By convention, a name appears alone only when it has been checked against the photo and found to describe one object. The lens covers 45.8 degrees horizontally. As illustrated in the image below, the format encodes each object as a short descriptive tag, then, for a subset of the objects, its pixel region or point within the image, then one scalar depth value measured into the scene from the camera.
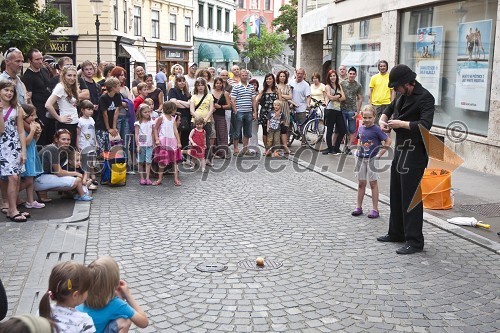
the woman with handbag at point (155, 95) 11.88
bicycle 14.38
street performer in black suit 6.19
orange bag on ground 8.08
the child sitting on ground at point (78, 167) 8.77
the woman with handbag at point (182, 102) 12.07
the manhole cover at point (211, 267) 5.65
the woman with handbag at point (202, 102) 12.08
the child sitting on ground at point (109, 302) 3.17
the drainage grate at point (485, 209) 8.02
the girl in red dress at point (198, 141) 11.55
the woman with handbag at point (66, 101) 9.12
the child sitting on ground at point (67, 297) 2.91
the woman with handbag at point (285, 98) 13.27
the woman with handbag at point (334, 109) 13.34
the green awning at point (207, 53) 50.31
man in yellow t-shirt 13.35
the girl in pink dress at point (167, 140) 10.27
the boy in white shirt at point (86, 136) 9.42
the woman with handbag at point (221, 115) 12.66
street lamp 22.19
